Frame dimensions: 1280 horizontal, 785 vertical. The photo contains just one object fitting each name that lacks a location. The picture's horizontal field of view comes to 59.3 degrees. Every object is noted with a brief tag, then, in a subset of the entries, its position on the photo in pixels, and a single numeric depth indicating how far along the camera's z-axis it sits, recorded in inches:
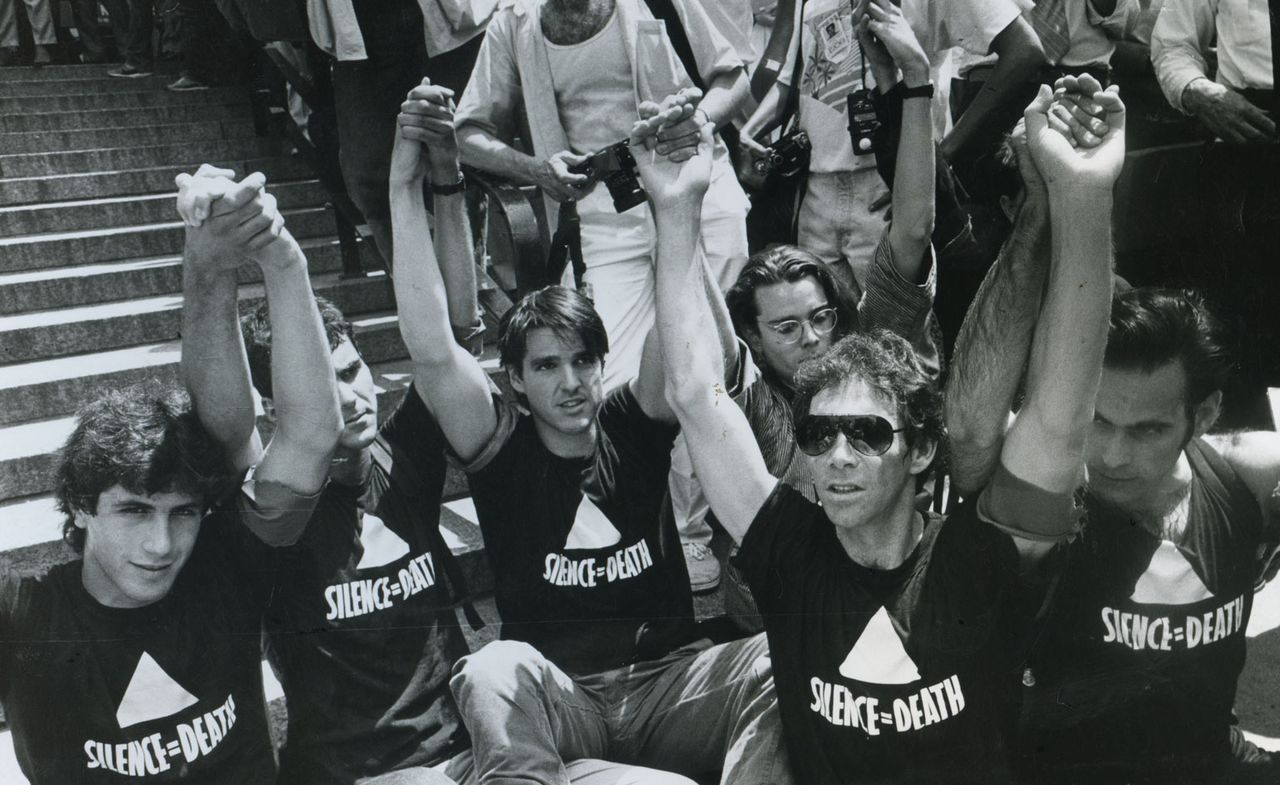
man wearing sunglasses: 76.0
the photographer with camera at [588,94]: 108.2
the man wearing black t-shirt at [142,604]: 91.2
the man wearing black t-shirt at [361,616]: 97.1
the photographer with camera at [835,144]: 103.6
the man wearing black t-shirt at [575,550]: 95.9
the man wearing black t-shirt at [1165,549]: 89.7
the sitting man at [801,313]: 96.3
